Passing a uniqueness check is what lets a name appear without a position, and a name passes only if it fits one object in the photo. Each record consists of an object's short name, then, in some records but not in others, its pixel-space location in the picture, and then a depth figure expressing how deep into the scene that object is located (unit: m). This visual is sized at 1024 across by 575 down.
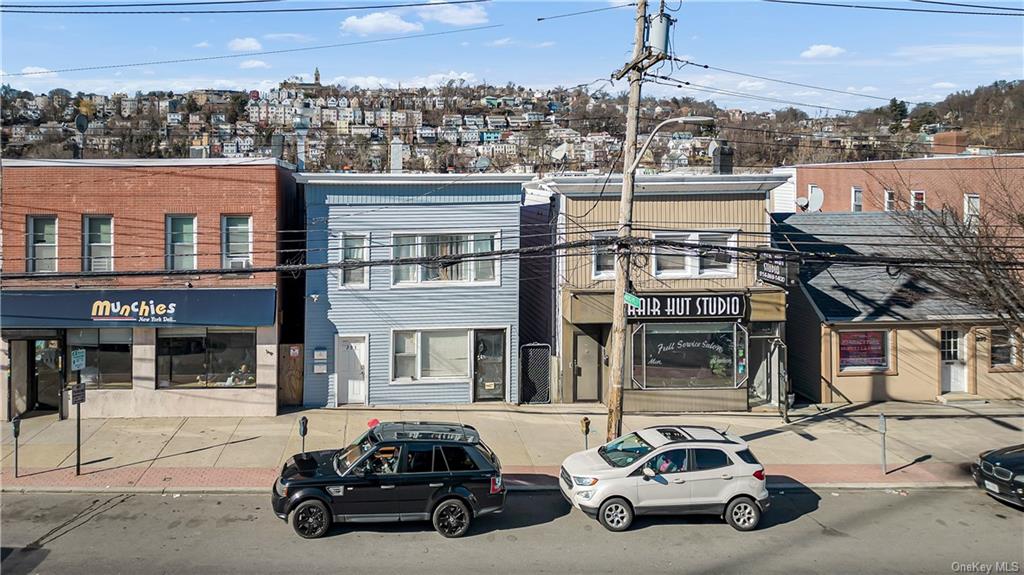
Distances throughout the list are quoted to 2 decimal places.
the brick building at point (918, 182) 27.30
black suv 12.91
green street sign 16.45
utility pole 16.38
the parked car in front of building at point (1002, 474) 14.94
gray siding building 21.86
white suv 13.70
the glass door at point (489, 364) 22.62
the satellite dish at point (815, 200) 27.33
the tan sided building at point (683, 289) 21.84
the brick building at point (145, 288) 19.77
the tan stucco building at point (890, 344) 23.23
